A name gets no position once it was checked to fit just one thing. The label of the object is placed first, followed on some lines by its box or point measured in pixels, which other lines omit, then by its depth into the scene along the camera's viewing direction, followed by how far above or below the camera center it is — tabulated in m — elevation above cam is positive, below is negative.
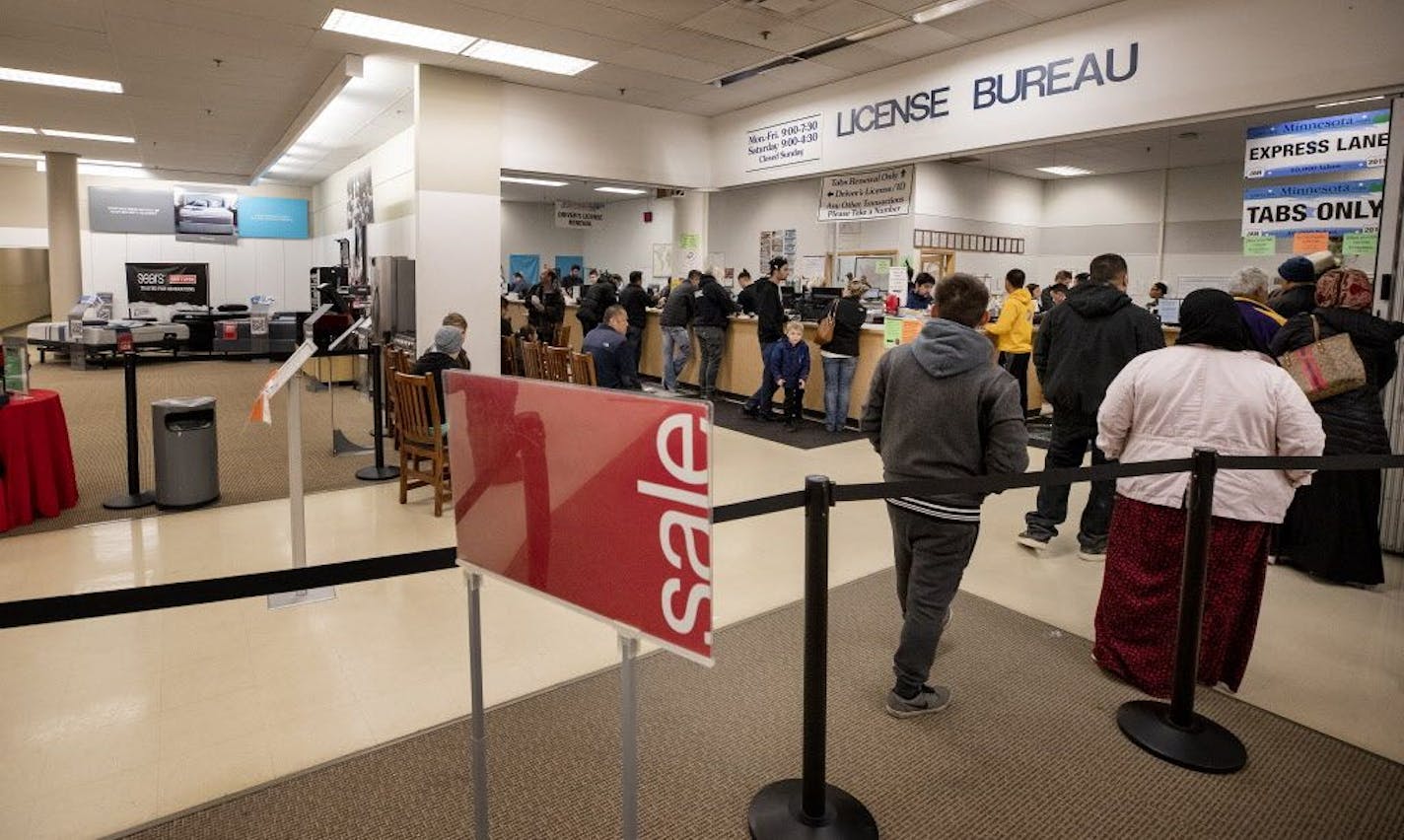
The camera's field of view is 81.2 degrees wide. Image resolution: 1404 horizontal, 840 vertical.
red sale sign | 1.35 -0.30
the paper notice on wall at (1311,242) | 5.32 +0.66
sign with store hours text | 8.57 +2.08
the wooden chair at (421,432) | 4.81 -0.61
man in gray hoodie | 2.49 -0.31
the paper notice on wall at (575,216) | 13.21 +1.93
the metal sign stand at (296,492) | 3.45 -0.68
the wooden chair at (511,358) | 8.16 -0.26
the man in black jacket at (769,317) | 7.96 +0.18
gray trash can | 4.88 -0.74
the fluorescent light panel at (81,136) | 11.23 +2.67
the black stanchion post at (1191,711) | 2.46 -1.19
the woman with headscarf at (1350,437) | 3.85 -0.44
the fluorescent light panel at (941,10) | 5.90 +2.41
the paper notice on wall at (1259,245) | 5.47 +0.64
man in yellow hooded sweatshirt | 7.34 +0.12
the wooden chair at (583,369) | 6.14 -0.27
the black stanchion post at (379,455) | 5.81 -0.90
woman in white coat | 2.74 -0.49
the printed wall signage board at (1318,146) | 5.02 +1.27
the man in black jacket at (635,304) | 9.91 +0.36
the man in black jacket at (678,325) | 9.14 +0.10
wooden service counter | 7.69 -0.31
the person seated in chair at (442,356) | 5.14 -0.16
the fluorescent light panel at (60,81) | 8.14 +2.50
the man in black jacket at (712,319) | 8.76 +0.17
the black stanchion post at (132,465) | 4.89 -0.85
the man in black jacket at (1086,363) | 4.21 -0.12
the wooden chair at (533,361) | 6.91 -0.24
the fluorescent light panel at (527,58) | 7.05 +2.44
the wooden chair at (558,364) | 6.47 -0.25
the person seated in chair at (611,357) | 6.11 -0.17
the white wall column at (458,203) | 7.57 +1.21
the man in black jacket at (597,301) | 9.60 +0.38
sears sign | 14.66 +0.80
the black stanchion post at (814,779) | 1.87 -1.13
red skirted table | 4.45 -0.77
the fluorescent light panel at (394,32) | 6.35 +2.40
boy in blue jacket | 7.75 -0.29
